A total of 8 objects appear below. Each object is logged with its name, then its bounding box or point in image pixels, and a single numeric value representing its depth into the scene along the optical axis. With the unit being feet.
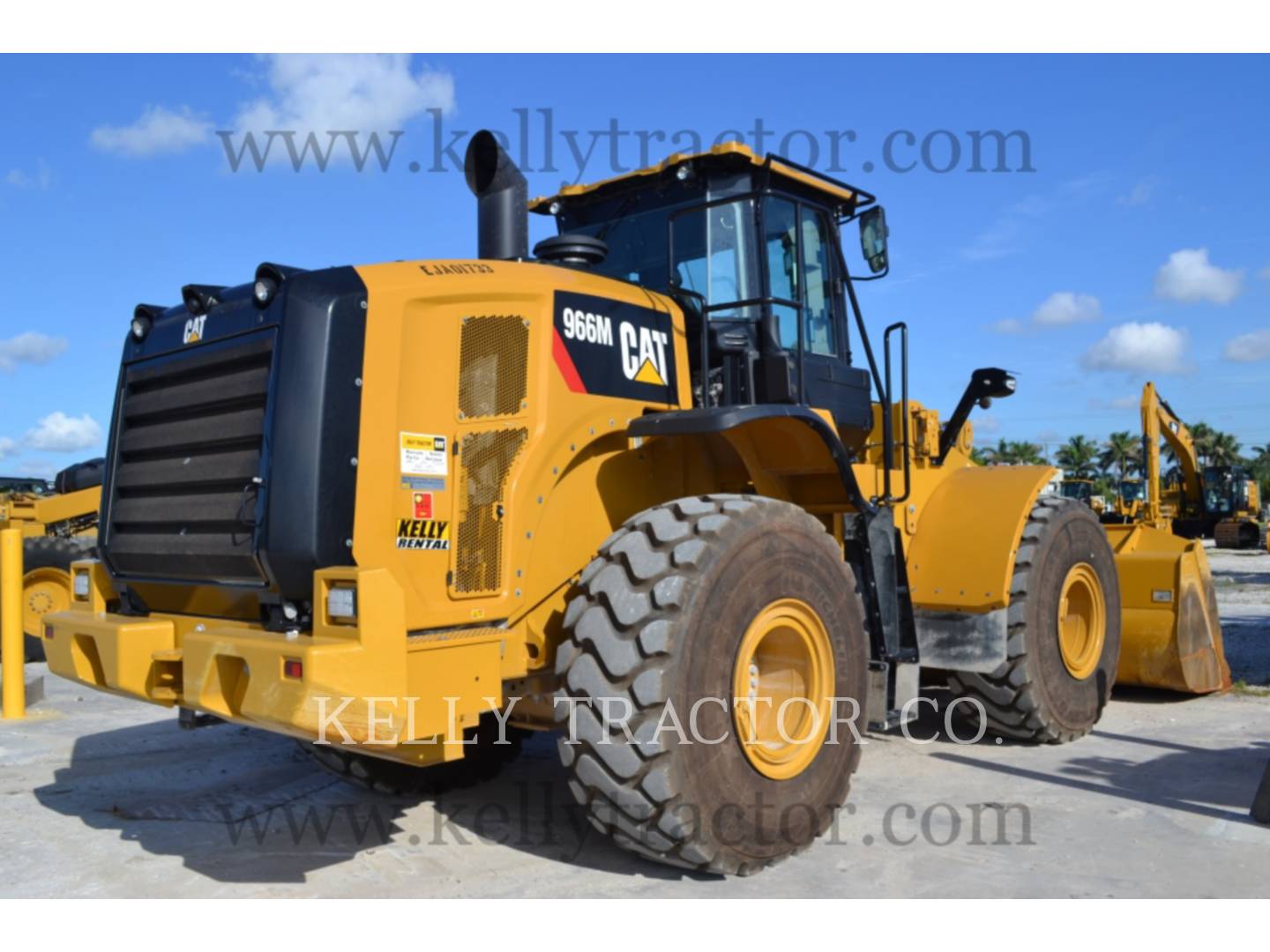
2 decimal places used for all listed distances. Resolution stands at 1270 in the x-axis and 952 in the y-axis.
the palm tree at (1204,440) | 230.48
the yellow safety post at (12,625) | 26.48
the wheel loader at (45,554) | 38.68
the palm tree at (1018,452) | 228.96
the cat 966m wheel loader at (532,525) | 12.92
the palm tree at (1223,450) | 229.86
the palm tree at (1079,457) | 240.32
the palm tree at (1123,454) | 242.58
